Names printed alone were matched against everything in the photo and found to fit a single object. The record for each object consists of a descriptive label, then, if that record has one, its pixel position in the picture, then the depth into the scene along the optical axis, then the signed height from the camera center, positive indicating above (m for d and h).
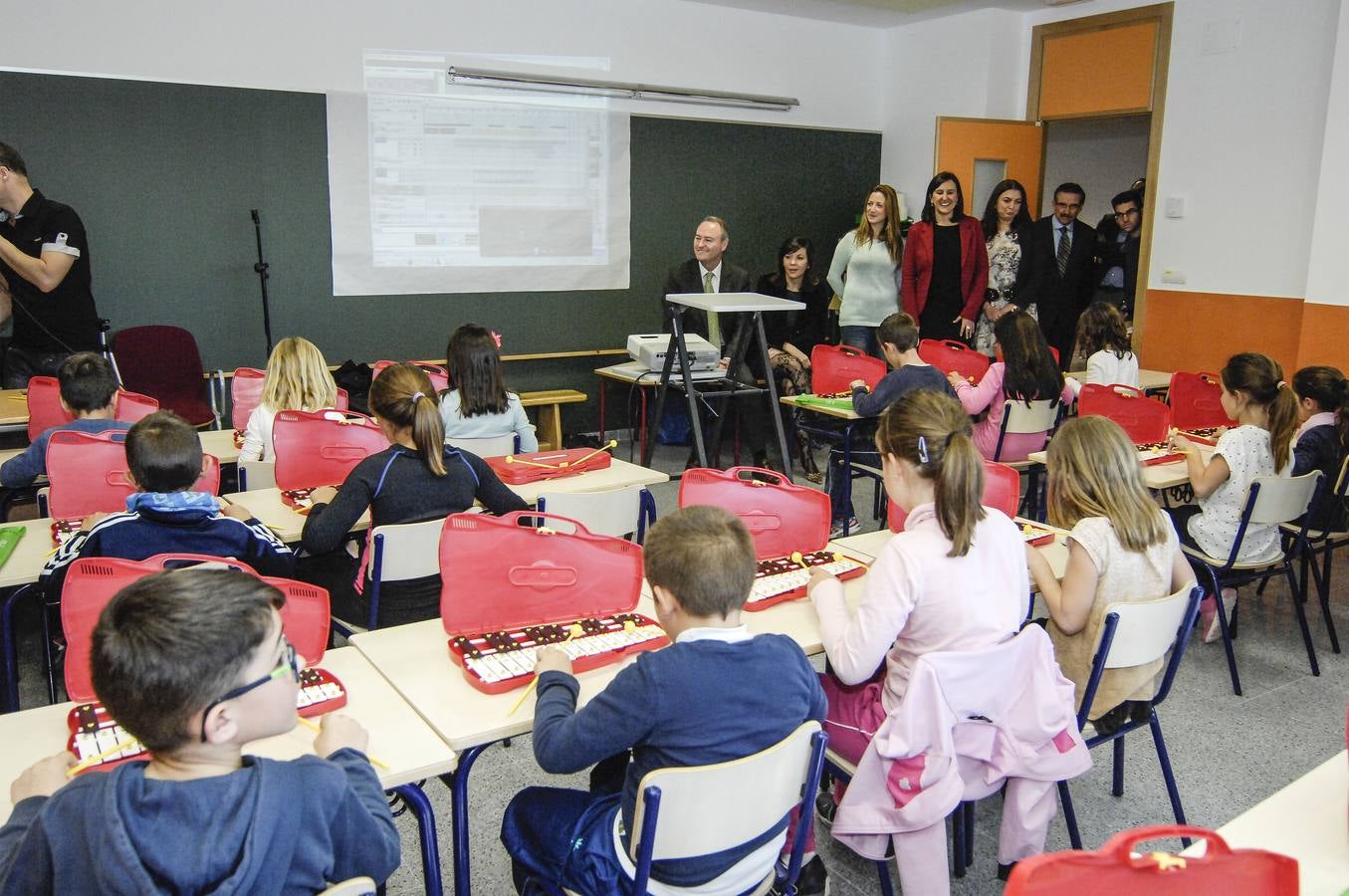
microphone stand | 5.60 -0.13
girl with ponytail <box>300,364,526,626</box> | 2.61 -0.58
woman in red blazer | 6.10 +0.06
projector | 5.36 -0.45
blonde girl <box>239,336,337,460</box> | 3.62 -0.47
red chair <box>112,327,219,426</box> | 5.00 -0.56
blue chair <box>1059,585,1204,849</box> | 2.15 -0.77
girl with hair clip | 1.94 -0.60
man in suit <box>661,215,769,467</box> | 5.84 -0.11
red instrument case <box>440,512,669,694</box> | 1.99 -0.66
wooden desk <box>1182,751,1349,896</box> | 1.29 -0.74
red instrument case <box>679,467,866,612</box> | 2.55 -0.60
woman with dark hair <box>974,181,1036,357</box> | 6.29 +0.15
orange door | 6.97 +0.85
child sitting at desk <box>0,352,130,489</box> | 3.11 -0.48
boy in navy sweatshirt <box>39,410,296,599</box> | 2.25 -0.60
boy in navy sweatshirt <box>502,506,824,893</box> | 1.49 -0.65
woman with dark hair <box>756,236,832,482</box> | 6.23 -0.33
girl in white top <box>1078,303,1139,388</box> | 4.88 -0.32
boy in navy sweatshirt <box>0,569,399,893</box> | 1.06 -0.57
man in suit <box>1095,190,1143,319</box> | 6.73 +0.17
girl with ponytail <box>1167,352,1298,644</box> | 3.40 -0.56
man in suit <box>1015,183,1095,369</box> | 6.39 +0.06
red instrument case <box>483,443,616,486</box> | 3.33 -0.67
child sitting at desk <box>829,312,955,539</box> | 4.28 -0.41
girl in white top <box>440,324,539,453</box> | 3.63 -0.46
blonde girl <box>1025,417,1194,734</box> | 2.31 -0.63
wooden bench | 6.50 -0.95
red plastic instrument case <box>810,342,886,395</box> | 5.11 -0.48
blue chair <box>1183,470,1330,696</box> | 3.28 -0.87
